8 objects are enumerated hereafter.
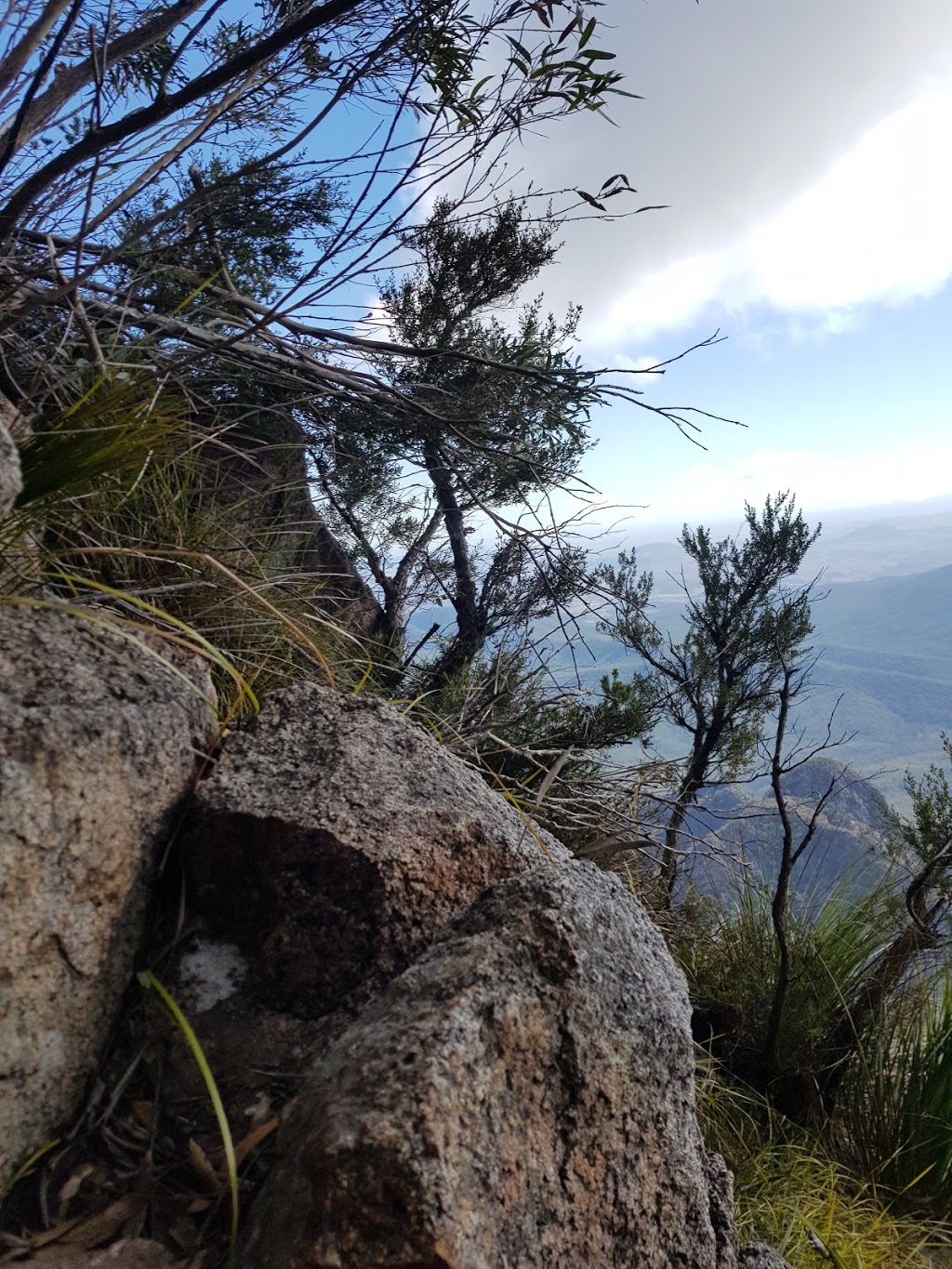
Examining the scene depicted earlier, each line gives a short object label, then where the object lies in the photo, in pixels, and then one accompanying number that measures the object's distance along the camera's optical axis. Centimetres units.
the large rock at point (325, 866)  124
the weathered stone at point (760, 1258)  139
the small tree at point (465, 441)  277
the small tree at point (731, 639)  624
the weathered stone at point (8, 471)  122
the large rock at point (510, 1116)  83
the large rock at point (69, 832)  101
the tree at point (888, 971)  320
